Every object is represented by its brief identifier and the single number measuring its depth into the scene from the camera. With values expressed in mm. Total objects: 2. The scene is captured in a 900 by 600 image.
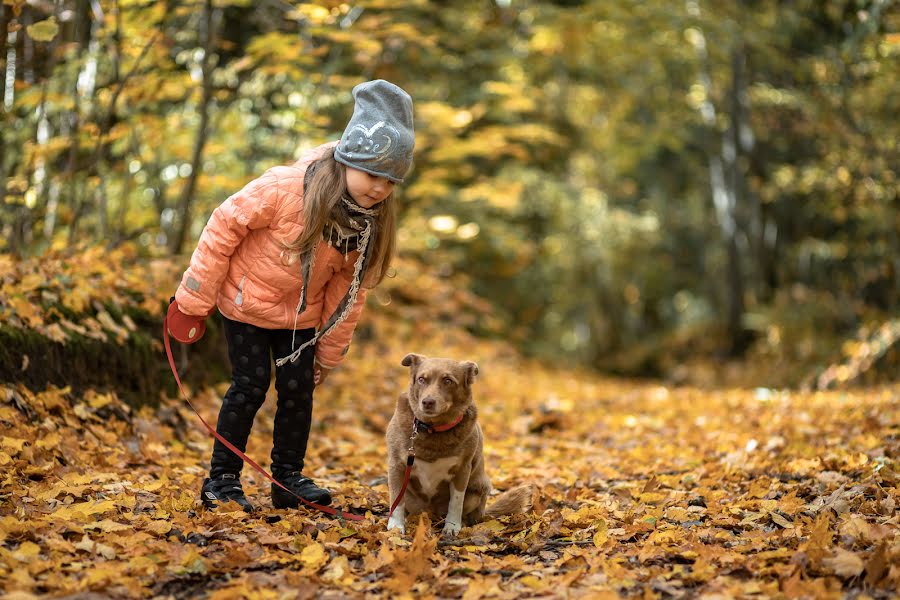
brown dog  4141
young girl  4133
